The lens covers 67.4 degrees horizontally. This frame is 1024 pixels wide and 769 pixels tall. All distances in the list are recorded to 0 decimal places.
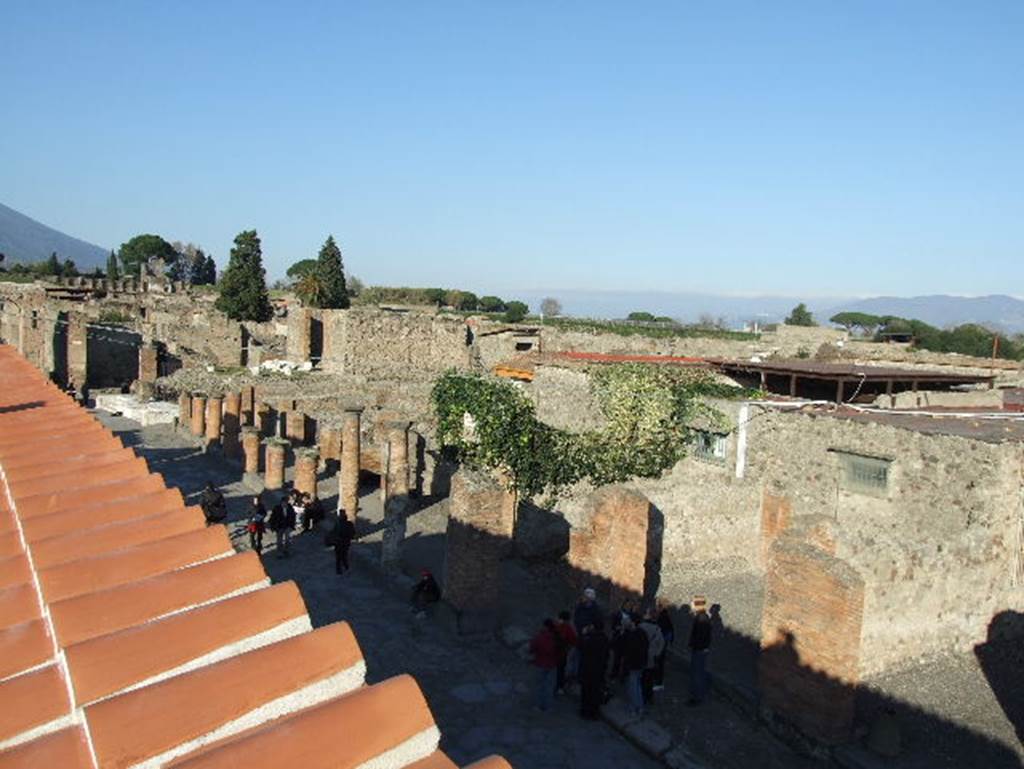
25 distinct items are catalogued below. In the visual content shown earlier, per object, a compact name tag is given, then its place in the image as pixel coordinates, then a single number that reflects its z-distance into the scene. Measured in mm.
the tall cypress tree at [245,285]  44500
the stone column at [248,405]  22925
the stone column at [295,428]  22750
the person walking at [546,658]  8219
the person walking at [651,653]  8547
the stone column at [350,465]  15148
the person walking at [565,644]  8555
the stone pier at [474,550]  10008
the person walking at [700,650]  8586
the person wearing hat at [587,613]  8766
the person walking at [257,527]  12945
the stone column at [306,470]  15570
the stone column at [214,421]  21219
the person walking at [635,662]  8156
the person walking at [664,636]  8985
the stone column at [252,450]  18141
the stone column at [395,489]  12188
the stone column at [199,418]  22906
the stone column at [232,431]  20266
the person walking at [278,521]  12789
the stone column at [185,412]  24438
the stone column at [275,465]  16766
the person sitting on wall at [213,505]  13188
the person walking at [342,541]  12094
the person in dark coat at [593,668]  8109
